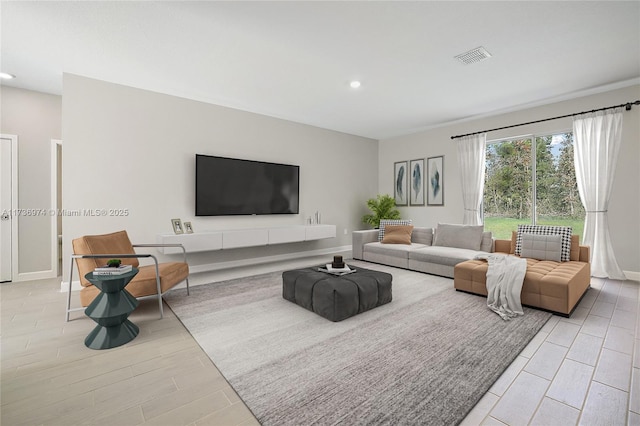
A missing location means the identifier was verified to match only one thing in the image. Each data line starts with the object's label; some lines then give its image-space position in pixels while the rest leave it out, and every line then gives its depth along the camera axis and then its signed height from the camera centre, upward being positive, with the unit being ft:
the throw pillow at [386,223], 17.30 -0.80
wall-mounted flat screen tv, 14.11 +1.22
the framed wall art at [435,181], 18.80 +2.07
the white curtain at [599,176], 12.50 +1.69
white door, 12.25 -0.10
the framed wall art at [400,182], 20.89 +2.14
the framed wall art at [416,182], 19.91 +2.06
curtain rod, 12.05 +4.80
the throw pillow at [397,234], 16.25 -1.44
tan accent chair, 8.04 -2.09
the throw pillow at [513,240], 12.77 -1.34
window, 14.23 +1.50
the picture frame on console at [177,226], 13.14 -0.88
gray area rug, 4.75 -3.35
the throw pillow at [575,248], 11.18 -1.44
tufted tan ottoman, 8.55 -2.36
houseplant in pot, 20.30 +0.02
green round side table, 6.83 -2.64
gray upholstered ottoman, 8.26 -2.61
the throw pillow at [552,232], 11.22 -0.87
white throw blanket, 8.90 -2.53
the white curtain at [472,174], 16.70 +2.32
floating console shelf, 12.50 -1.48
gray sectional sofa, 13.26 -2.00
